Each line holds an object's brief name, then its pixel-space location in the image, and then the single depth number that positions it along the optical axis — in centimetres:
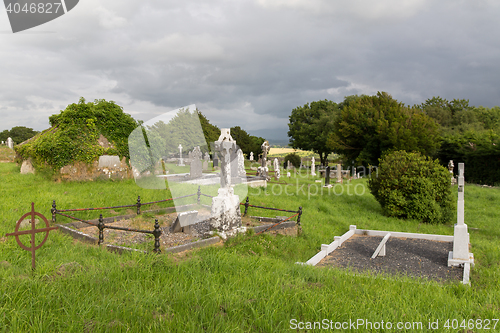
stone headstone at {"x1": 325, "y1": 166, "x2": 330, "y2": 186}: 1981
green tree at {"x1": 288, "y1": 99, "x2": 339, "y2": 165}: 4256
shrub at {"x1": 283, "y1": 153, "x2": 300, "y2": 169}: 4162
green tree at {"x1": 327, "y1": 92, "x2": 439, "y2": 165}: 2503
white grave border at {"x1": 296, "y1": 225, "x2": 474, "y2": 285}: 724
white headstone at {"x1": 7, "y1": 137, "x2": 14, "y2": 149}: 2918
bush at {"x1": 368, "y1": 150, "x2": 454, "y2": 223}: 1183
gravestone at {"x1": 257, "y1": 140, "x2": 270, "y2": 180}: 2061
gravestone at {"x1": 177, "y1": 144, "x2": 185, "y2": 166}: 1746
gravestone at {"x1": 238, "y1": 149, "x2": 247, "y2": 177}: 2022
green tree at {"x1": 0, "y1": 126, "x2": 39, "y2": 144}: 5783
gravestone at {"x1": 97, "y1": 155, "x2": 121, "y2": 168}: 1379
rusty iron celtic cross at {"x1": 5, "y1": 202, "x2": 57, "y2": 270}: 397
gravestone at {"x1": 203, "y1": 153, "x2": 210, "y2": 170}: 2430
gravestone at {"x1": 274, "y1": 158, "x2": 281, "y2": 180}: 2169
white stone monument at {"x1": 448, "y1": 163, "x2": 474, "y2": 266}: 704
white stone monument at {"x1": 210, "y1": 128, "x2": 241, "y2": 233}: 768
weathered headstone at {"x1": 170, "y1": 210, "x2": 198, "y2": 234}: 799
